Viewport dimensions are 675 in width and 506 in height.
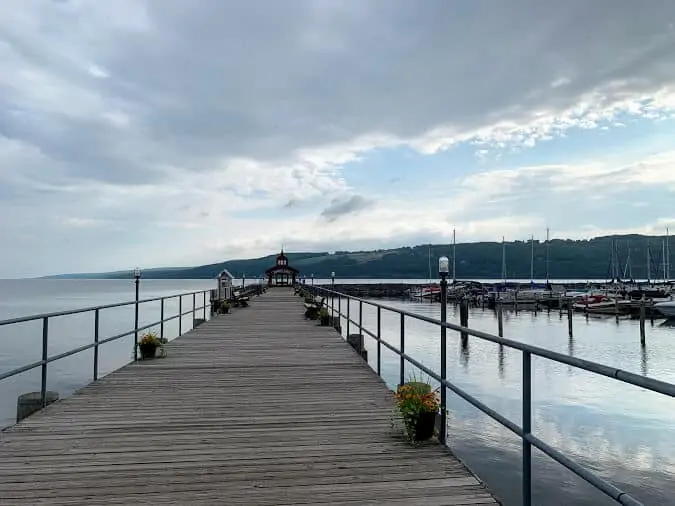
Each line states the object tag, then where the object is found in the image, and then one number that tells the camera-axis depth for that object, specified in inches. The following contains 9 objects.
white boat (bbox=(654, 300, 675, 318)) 1743.4
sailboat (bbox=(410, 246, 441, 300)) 3238.7
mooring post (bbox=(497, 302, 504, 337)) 1228.5
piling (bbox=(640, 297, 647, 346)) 1278.3
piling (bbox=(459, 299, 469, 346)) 1379.2
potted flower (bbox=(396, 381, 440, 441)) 193.2
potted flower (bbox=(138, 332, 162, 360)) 388.5
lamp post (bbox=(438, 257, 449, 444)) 199.8
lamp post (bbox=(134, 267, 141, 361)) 391.2
